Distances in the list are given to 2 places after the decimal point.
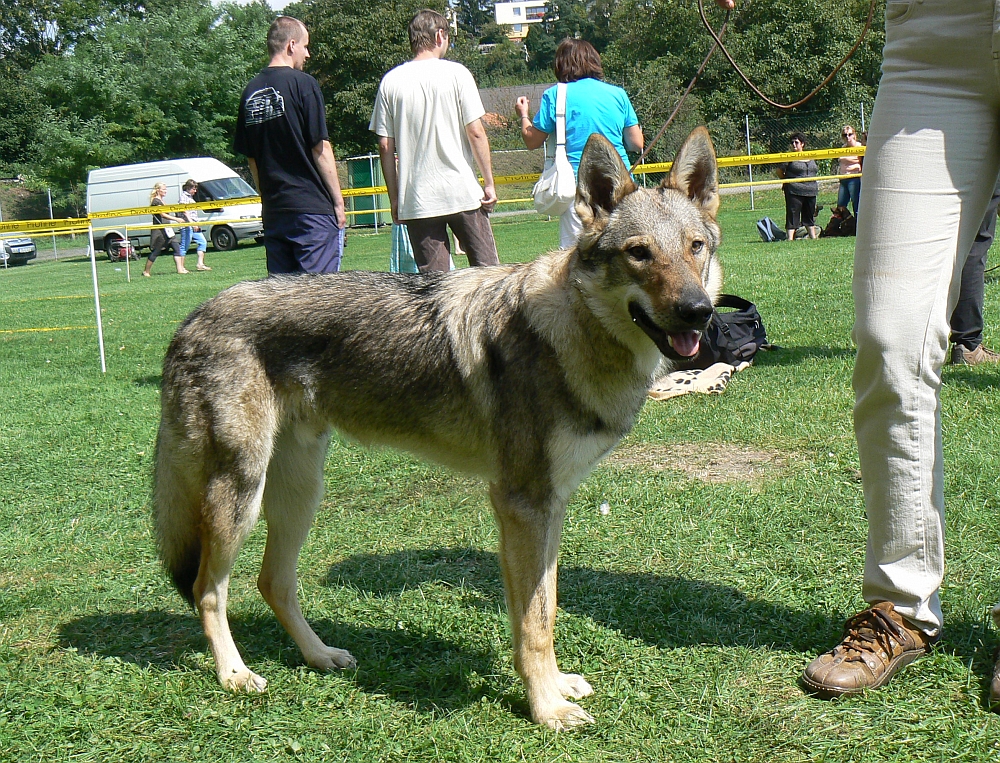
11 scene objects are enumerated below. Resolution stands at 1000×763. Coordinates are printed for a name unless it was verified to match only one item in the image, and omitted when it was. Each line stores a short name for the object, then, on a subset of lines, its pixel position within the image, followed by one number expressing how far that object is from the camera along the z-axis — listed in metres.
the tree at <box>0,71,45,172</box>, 45.50
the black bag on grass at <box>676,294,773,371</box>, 6.65
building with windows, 158.00
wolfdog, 2.83
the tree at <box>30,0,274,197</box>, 35.72
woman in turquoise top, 6.32
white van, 26.64
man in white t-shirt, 5.89
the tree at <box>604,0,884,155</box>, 35.16
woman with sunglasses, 16.75
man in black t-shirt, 5.66
